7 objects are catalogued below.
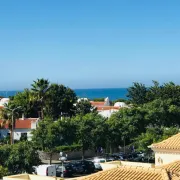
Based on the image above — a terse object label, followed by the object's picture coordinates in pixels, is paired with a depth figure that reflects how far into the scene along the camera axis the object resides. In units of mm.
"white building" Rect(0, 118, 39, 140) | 68875
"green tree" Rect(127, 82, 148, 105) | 90062
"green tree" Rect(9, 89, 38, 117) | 81725
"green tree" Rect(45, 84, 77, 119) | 86119
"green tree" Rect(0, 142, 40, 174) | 39281
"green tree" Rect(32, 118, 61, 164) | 51094
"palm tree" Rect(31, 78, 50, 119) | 68156
